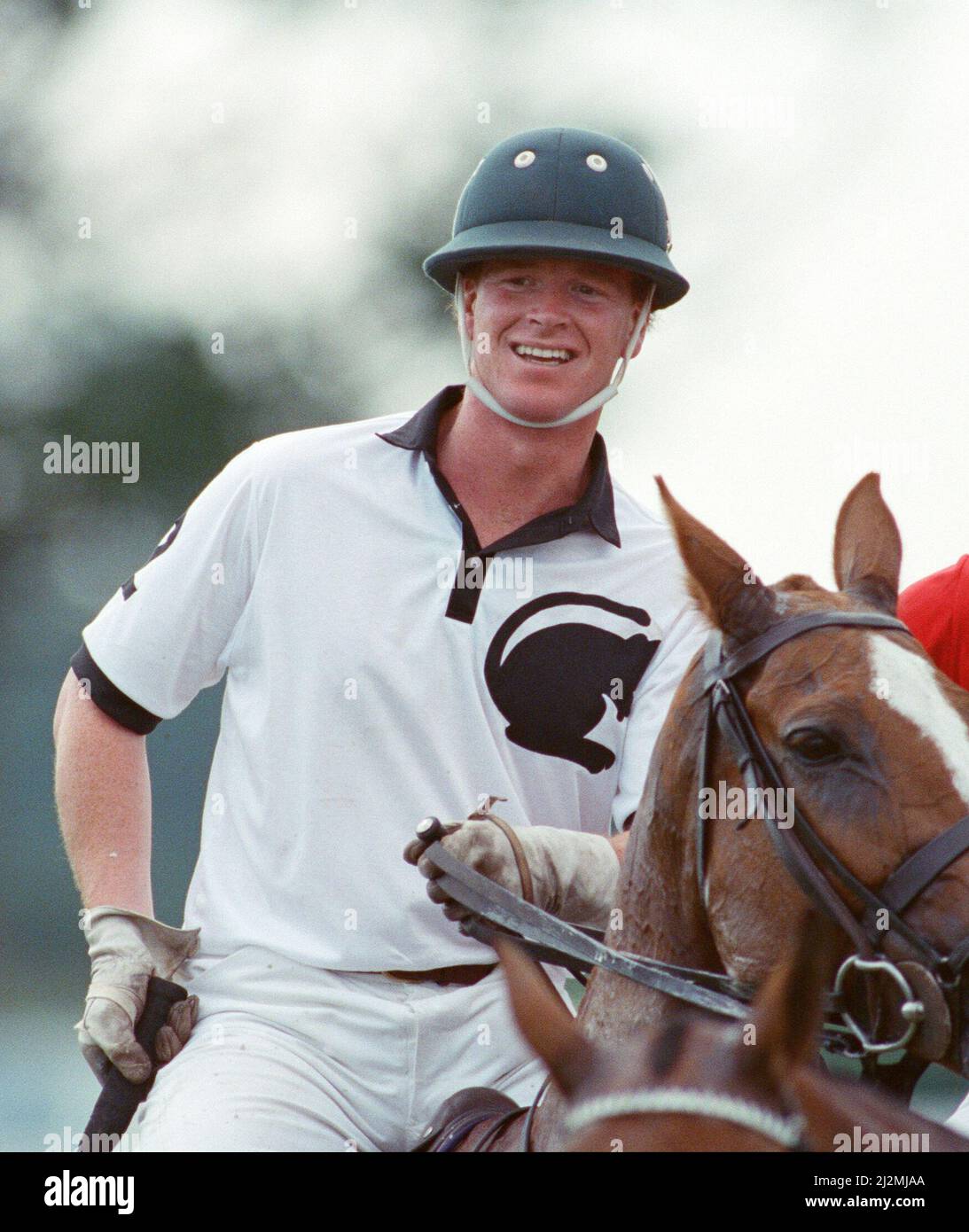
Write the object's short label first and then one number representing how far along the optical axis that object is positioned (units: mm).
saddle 4539
